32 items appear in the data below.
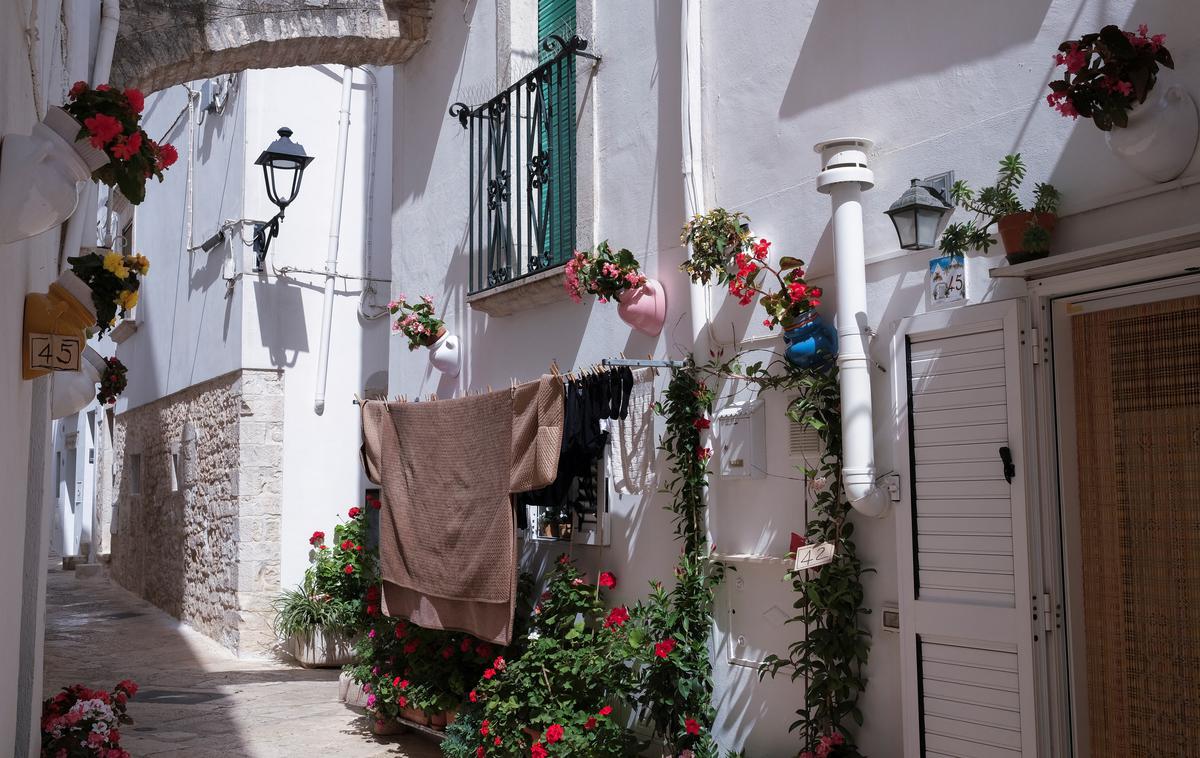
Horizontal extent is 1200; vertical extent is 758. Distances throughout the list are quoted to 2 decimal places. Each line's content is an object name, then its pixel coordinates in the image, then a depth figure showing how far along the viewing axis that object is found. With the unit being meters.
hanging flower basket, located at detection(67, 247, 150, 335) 3.85
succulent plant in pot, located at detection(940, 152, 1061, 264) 3.59
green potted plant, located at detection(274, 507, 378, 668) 9.91
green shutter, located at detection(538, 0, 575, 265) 6.59
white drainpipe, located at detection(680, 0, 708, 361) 5.29
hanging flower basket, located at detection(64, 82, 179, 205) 2.93
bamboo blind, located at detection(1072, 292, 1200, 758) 3.45
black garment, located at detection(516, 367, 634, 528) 5.67
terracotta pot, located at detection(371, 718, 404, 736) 7.45
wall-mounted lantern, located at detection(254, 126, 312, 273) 10.03
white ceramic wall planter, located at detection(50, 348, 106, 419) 5.04
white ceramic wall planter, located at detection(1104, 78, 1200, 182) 3.18
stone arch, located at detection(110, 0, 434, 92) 6.90
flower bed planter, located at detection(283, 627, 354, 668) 10.20
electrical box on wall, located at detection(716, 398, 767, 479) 4.86
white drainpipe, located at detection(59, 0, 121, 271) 5.04
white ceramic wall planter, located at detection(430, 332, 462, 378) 7.62
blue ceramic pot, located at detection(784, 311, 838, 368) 4.47
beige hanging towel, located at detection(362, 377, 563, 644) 5.96
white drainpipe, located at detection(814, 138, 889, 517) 4.14
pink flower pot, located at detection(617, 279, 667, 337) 5.55
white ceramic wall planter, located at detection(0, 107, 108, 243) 2.53
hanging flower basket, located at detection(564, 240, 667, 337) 5.52
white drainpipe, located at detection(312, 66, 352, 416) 11.02
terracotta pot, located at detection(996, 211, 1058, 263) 3.59
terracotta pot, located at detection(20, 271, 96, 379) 3.43
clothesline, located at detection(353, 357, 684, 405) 5.40
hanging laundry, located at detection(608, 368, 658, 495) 5.68
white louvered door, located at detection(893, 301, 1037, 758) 3.68
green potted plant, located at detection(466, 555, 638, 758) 5.39
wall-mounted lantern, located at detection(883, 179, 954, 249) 3.91
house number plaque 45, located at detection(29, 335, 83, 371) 3.39
